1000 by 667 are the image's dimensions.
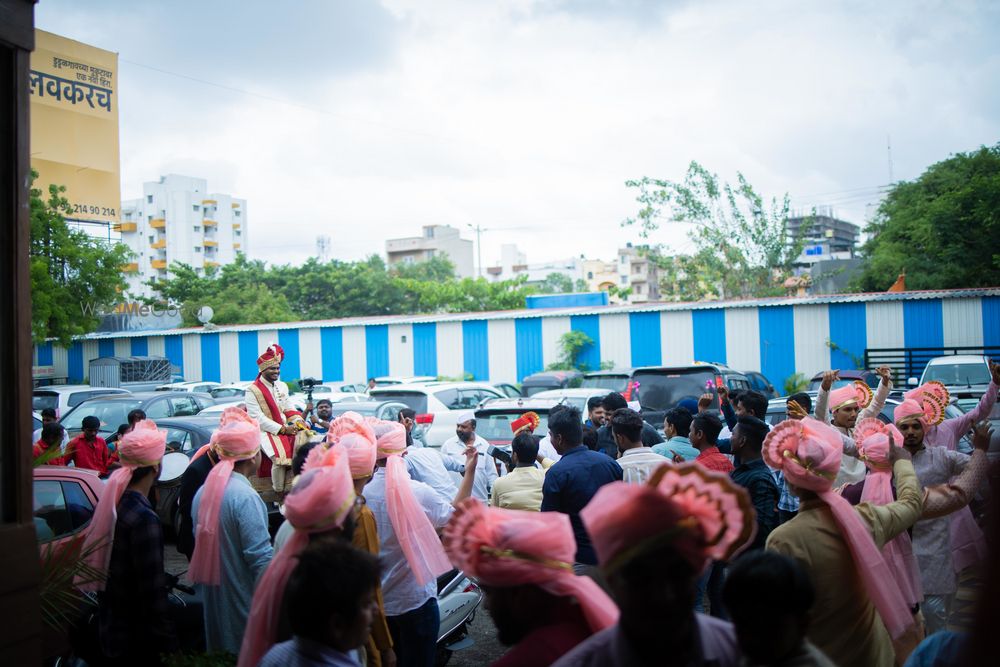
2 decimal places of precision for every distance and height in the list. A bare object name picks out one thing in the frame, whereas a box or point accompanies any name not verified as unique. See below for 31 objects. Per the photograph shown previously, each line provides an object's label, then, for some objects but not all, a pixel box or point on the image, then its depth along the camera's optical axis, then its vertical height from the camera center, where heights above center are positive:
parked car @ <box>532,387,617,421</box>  12.57 -0.96
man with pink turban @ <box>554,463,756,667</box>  2.13 -0.61
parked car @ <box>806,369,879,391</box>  15.33 -1.12
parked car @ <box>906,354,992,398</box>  15.26 -0.95
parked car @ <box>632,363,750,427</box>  11.83 -0.77
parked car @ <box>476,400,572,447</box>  10.52 -1.07
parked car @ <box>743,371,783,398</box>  17.41 -1.20
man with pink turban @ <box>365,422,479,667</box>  4.29 -1.11
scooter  5.54 -1.93
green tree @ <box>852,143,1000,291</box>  30.48 +3.77
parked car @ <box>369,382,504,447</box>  12.55 -1.08
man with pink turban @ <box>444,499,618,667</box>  2.46 -0.77
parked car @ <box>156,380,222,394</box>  21.80 -1.07
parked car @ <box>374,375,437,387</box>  21.80 -1.10
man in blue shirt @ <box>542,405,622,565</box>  4.84 -0.89
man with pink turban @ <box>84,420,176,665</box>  4.07 -1.18
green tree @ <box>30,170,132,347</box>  23.94 +2.55
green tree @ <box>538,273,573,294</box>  87.81 +5.89
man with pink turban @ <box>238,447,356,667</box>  3.05 -0.73
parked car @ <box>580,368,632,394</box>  14.64 -0.84
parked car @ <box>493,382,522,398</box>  18.71 -1.22
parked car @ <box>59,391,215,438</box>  13.38 -1.05
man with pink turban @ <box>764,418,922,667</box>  3.37 -0.98
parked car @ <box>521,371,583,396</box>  20.78 -1.21
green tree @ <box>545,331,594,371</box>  27.88 -0.48
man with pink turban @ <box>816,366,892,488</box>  6.42 -0.61
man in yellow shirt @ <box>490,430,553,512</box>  5.49 -1.00
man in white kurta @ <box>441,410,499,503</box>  7.63 -1.21
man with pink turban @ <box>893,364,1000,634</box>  4.95 -1.29
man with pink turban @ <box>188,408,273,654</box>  4.32 -1.09
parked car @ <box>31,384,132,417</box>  17.06 -0.94
